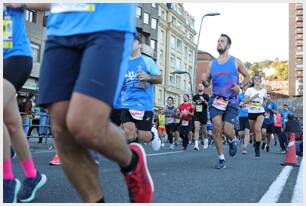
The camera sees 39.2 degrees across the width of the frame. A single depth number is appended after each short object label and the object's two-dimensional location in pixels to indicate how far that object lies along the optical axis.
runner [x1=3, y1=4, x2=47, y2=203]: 3.39
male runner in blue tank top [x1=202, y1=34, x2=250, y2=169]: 6.89
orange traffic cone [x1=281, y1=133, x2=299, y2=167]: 7.59
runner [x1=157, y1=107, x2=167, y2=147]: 19.80
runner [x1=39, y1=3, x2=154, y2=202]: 2.30
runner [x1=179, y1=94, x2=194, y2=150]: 14.59
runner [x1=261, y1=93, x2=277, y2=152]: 13.87
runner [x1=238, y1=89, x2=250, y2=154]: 11.69
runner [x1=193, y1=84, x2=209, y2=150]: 13.25
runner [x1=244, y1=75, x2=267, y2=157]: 10.55
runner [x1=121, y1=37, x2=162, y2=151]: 6.09
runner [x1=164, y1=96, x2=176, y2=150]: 16.50
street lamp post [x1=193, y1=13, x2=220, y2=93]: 29.64
